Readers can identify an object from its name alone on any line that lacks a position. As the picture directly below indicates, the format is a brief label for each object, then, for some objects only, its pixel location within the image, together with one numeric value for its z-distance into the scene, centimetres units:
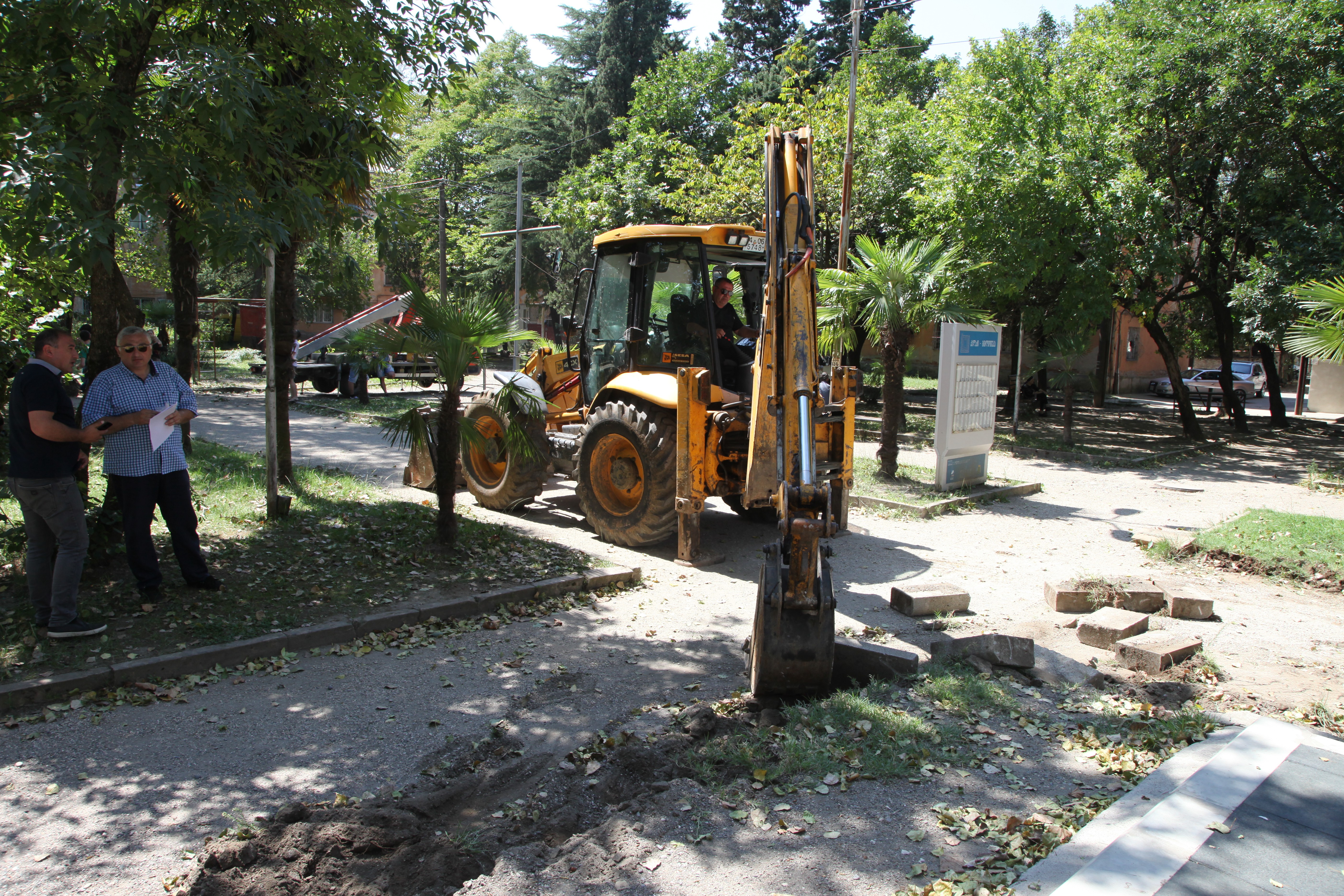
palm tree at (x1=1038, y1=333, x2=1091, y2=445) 1659
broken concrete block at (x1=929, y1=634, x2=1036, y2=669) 561
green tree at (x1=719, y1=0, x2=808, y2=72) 4209
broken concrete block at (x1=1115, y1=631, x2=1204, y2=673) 572
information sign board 1202
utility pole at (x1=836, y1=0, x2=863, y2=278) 1605
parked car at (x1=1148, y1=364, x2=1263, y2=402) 3344
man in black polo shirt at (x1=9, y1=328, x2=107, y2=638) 545
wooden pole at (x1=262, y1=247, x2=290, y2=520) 831
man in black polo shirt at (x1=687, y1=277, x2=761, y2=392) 873
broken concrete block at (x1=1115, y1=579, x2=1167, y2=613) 714
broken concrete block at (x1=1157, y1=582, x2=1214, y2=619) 692
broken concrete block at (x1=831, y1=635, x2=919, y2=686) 543
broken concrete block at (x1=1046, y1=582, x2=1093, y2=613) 714
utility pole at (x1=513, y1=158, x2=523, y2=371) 2592
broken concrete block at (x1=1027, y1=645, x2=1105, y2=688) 556
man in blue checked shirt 595
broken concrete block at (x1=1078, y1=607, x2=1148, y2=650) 626
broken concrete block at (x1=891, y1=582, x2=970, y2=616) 702
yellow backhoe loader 616
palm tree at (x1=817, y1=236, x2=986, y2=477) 1242
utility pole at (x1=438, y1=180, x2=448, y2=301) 2673
